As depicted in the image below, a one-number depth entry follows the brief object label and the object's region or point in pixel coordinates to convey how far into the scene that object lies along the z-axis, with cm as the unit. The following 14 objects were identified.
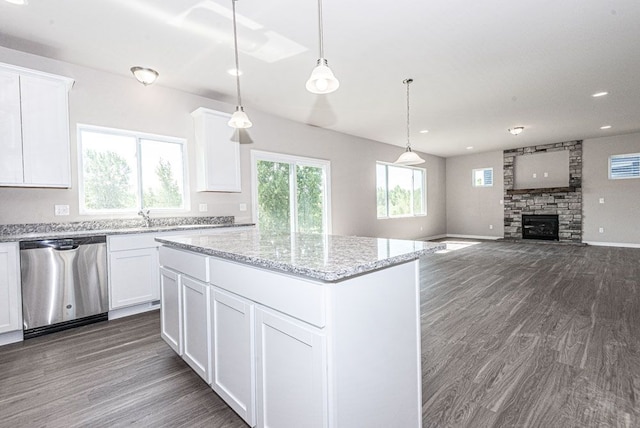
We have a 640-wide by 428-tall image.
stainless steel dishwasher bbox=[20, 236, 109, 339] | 275
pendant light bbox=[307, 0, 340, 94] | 195
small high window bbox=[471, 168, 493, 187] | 953
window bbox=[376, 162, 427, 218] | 794
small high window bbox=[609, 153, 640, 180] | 730
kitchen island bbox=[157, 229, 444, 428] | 114
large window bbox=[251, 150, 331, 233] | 520
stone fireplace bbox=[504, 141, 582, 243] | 806
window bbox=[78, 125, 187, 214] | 357
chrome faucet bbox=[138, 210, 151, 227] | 381
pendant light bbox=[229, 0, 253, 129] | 264
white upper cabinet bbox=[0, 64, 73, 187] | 280
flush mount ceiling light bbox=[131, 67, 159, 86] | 340
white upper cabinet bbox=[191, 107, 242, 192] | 419
